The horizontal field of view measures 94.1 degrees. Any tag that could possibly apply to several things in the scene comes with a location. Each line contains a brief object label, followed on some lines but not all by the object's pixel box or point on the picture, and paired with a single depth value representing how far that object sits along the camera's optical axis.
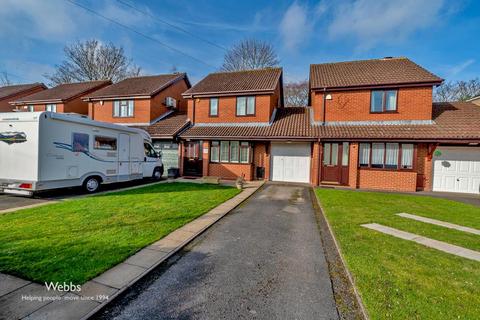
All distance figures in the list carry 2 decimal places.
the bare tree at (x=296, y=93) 30.20
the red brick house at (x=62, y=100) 20.59
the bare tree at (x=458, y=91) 30.03
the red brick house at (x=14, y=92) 23.25
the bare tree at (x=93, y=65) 30.48
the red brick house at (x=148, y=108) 16.31
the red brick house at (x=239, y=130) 14.12
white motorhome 7.86
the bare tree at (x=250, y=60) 28.03
